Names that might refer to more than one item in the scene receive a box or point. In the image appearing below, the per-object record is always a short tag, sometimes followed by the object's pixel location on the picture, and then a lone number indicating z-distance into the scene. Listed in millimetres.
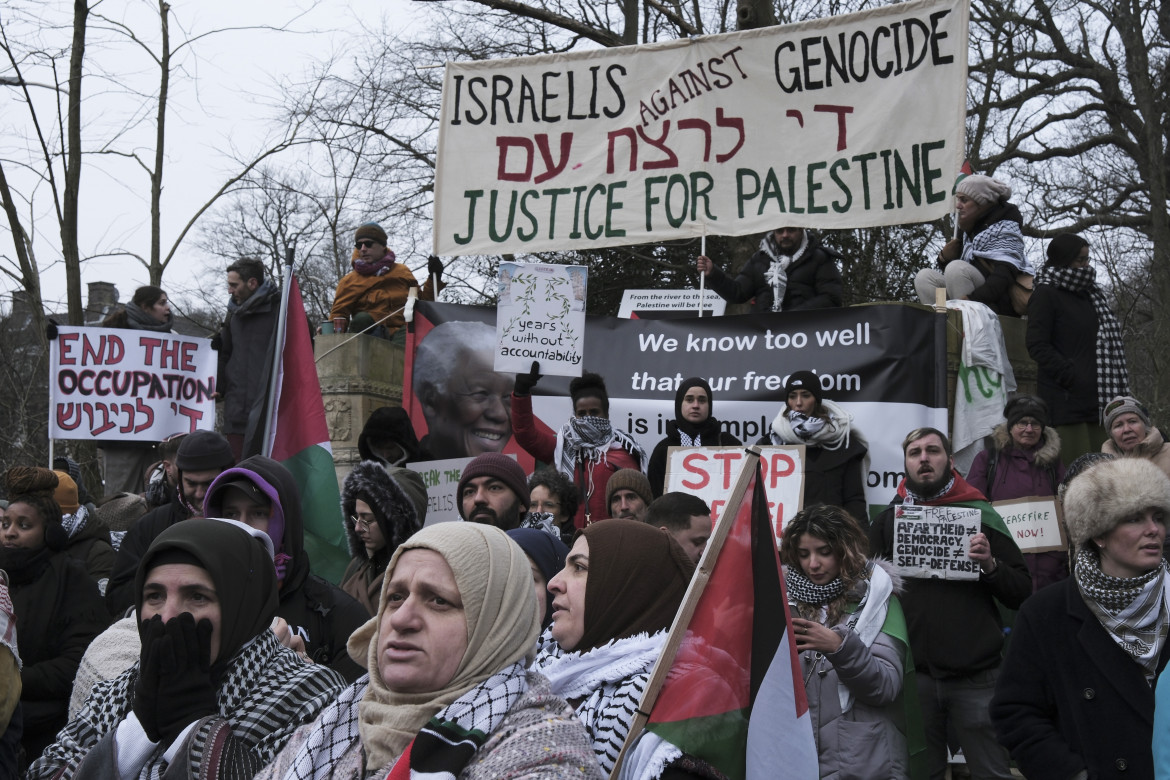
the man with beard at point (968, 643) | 4914
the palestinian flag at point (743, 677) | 2887
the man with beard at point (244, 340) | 8797
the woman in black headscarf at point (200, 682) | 2840
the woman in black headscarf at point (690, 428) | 6805
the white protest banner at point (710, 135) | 8336
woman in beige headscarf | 2400
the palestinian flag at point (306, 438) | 6086
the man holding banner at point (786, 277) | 8625
